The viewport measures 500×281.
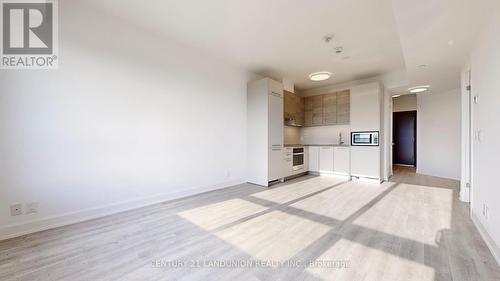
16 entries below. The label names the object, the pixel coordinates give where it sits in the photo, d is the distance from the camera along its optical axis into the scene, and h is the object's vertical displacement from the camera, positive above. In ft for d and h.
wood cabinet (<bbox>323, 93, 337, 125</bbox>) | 18.78 +2.91
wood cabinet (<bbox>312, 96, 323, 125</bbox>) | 19.80 +2.94
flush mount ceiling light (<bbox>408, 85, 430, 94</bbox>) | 16.34 +4.18
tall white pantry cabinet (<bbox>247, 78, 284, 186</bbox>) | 14.88 +0.64
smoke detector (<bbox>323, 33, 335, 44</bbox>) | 10.62 +5.50
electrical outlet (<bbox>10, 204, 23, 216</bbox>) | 7.08 -2.45
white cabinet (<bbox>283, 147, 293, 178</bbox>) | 16.52 -1.84
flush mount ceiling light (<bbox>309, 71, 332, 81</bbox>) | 14.24 +4.60
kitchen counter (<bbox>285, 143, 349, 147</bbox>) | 17.73 -0.50
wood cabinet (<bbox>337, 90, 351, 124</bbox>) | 17.83 +2.96
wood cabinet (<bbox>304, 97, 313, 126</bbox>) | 20.61 +2.92
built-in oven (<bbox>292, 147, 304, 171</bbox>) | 17.79 -1.69
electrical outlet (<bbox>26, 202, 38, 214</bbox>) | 7.36 -2.47
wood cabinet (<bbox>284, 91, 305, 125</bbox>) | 18.40 +3.07
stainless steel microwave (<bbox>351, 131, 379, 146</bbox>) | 15.94 +0.10
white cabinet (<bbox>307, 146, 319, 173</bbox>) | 19.25 -1.81
